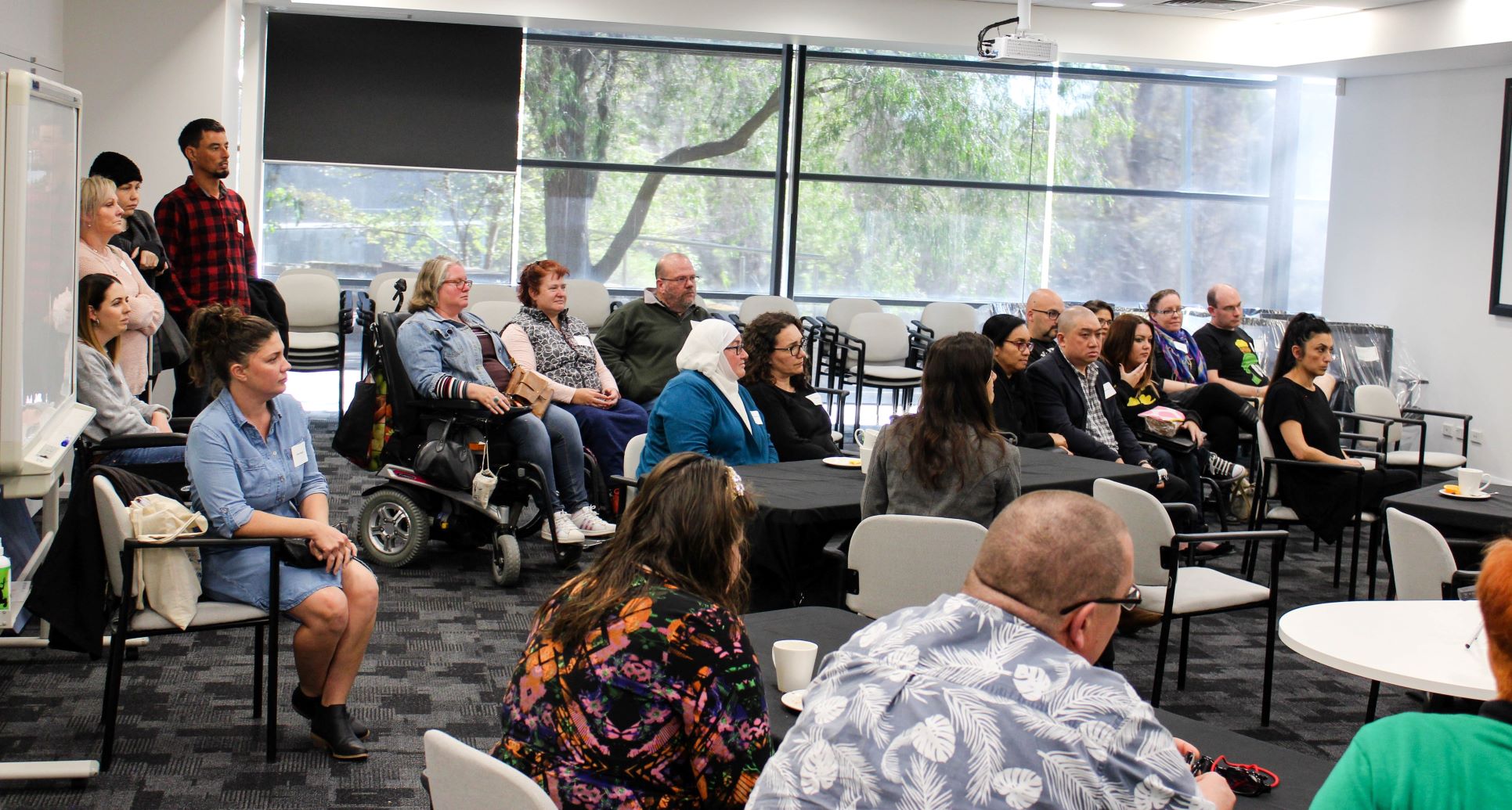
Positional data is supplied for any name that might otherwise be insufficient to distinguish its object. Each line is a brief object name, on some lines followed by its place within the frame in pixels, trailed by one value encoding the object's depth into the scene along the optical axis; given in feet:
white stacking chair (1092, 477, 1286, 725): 13.34
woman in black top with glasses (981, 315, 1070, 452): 18.78
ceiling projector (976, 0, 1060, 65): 27.43
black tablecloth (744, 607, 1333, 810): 6.48
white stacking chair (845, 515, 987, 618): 11.03
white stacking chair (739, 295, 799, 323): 31.14
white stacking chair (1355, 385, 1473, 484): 23.40
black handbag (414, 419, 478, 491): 17.39
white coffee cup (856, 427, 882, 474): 15.02
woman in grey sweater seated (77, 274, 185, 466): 13.79
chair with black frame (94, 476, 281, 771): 10.76
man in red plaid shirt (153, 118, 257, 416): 20.22
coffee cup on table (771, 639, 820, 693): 7.57
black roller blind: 31.14
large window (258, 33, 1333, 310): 32.94
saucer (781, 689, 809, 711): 7.34
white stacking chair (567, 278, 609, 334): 29.30
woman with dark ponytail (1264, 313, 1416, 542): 18.98
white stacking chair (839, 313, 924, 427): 29.53
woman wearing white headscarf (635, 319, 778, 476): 15.15
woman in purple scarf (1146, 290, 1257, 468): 23.32
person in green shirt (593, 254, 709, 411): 21.89
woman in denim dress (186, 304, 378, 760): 11.35
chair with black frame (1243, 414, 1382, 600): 18.74
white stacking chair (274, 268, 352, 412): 27.35
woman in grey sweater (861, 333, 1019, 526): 12.30
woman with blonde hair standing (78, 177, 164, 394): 15.25
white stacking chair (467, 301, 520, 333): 25.04
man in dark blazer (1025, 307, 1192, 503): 19.06
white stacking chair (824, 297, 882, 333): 32.45
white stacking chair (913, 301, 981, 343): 32.55
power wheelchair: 17.83
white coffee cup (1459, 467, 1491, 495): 15.78
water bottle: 8.91
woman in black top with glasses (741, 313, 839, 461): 16.71
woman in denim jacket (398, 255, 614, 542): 17.85
